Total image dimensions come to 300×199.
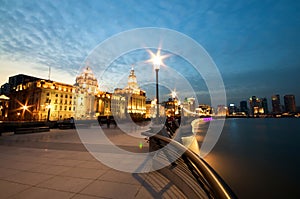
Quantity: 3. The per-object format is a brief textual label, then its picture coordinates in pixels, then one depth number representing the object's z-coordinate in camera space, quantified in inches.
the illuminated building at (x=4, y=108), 3273.9
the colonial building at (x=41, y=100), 2901.8
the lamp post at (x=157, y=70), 474.2
